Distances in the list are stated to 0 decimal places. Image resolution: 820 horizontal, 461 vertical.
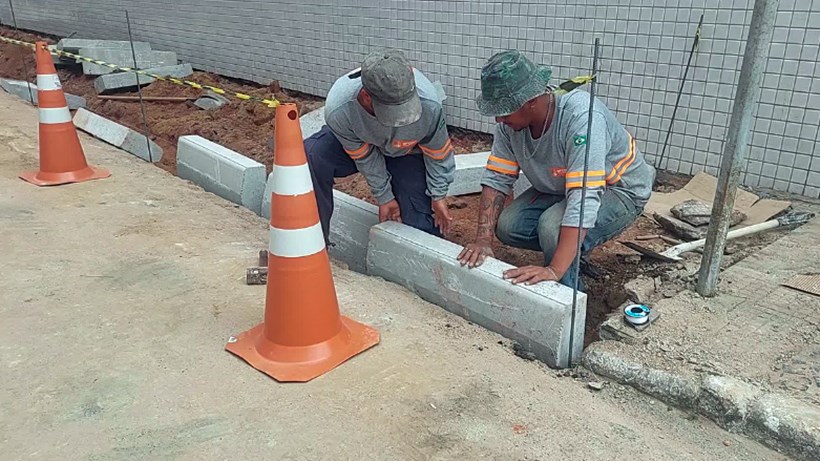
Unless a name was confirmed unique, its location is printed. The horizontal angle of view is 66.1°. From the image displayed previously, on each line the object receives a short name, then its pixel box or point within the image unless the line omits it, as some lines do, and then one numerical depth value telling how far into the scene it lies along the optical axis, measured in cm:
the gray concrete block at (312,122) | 673
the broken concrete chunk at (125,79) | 938
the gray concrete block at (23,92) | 879
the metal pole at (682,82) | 478
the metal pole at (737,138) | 264
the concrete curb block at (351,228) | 400
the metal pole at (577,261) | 267
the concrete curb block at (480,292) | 276
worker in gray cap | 303
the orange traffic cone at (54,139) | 507
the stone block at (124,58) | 1007
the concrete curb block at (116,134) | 631
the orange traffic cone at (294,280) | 270
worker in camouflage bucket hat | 287
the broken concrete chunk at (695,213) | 411
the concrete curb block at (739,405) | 221
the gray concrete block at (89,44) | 996
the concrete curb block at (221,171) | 482
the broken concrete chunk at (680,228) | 402
